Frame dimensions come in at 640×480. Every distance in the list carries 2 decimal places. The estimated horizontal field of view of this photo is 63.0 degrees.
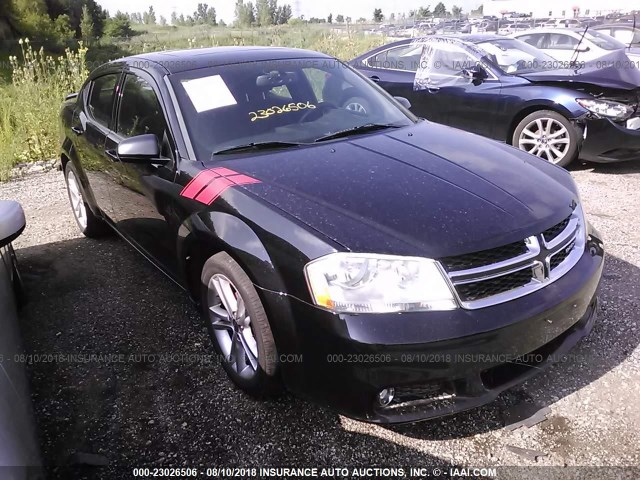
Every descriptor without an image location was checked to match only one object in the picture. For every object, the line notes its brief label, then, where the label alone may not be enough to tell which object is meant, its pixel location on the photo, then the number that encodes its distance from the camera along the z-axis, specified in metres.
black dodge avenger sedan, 1.99
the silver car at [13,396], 1.58
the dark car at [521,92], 5.57
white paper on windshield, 3.02
